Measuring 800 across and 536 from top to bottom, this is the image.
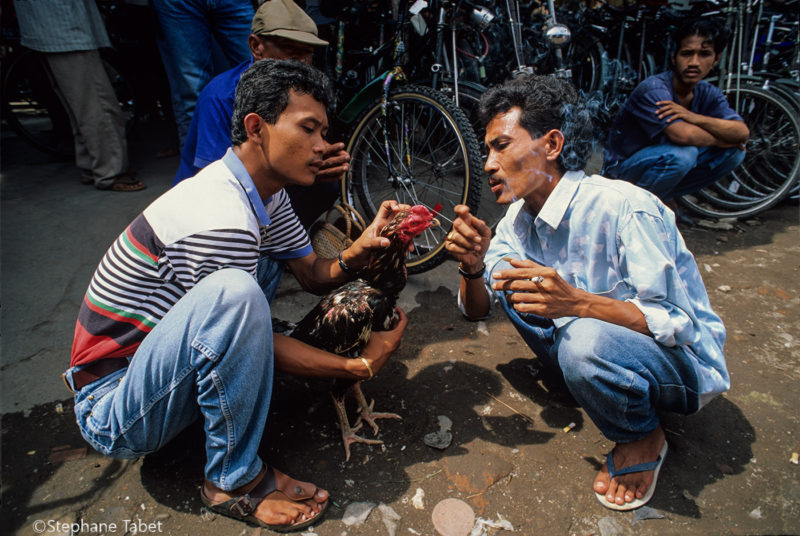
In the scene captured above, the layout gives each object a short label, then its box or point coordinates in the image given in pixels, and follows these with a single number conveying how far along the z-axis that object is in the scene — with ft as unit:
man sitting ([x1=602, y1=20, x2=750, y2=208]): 11.90
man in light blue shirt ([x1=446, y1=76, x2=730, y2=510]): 5.63
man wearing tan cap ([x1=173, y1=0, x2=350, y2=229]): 8.70
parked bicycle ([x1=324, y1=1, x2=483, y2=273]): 10.34
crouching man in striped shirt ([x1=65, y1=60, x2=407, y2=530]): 4.98
